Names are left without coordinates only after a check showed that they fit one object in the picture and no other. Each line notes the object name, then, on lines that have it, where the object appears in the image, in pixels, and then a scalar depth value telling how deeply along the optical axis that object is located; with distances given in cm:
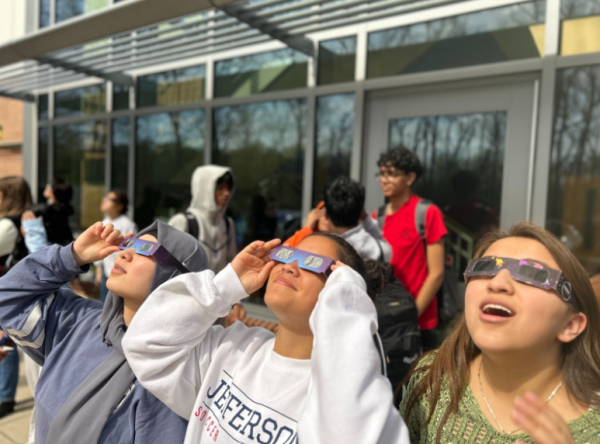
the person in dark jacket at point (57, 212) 410
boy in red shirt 299
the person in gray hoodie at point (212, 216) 376
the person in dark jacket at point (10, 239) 358
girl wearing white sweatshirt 122
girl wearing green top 120
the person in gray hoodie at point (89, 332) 159
